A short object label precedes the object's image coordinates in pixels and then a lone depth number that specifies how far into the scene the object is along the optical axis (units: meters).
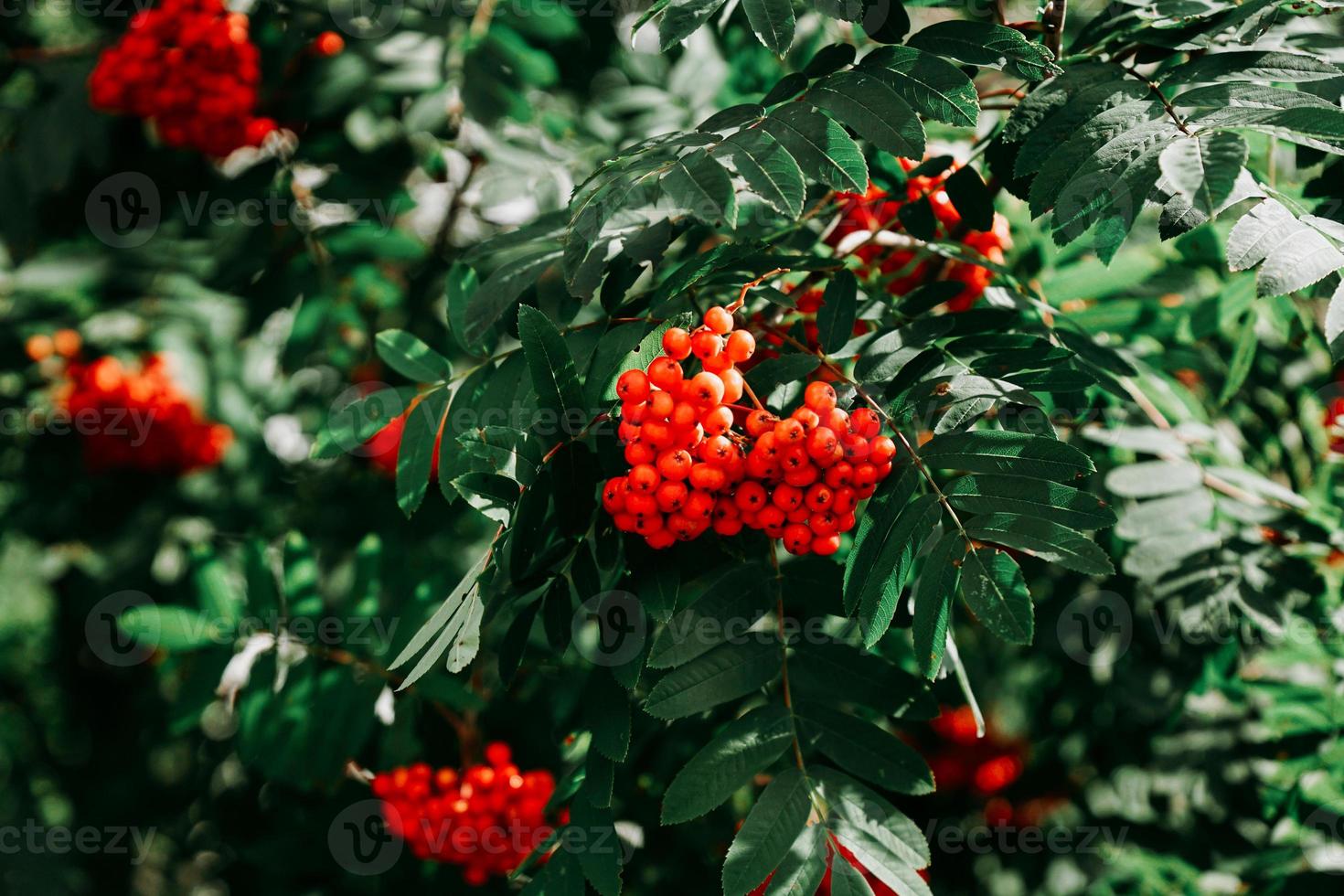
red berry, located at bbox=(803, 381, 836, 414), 0.54
